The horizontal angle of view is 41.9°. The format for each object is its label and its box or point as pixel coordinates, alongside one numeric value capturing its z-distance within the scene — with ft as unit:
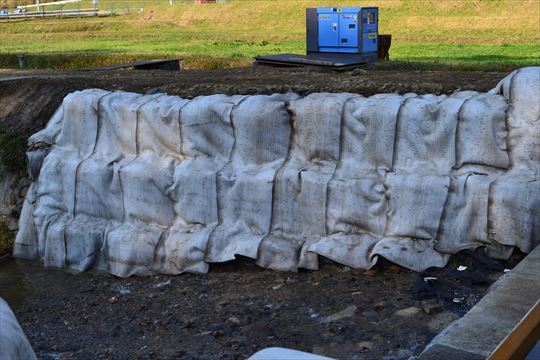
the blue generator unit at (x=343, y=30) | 50.16
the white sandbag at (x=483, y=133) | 22.68
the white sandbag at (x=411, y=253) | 22.59
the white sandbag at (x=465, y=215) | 22.18
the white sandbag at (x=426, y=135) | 23.44
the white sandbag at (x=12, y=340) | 10.36
